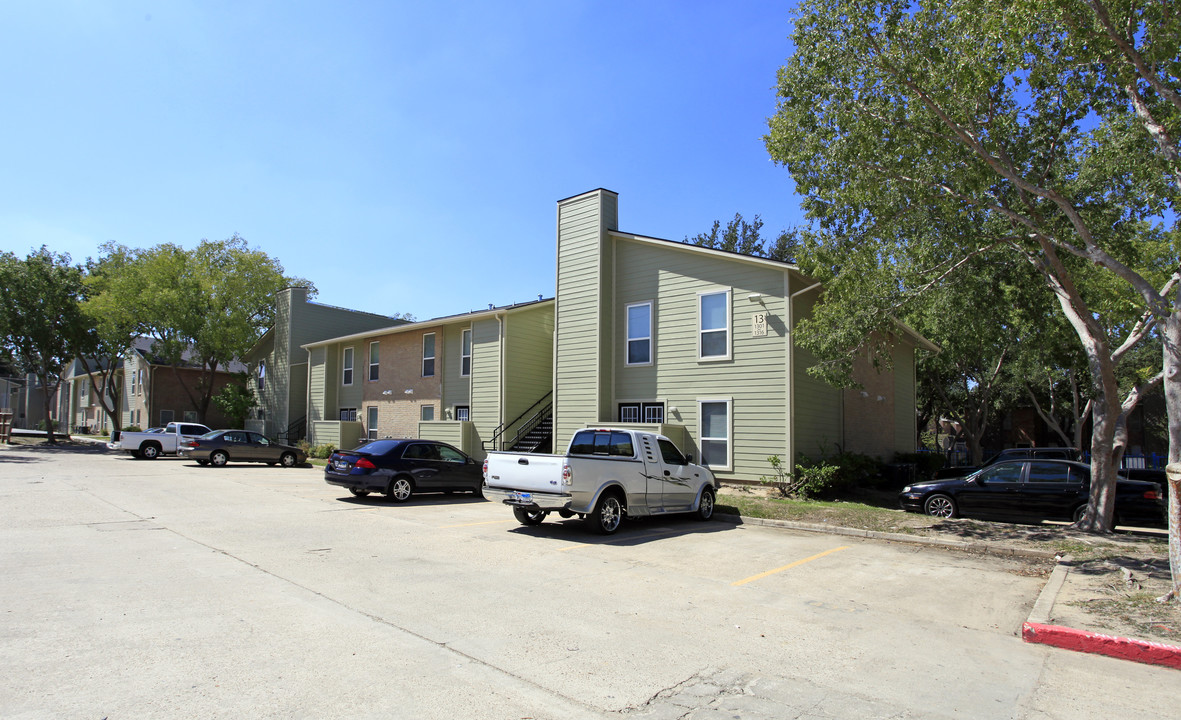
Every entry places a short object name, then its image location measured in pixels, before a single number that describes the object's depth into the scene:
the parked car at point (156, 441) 29.31
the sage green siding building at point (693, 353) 17.41
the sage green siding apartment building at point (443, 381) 24.36
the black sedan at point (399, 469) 15.77
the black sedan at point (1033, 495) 13.20
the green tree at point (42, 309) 39.09
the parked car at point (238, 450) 26.36
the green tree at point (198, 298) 38.28
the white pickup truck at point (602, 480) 11.16
